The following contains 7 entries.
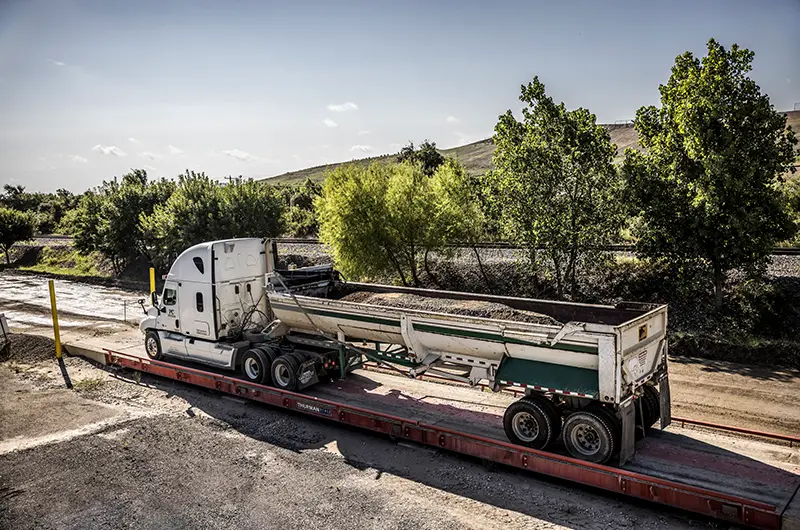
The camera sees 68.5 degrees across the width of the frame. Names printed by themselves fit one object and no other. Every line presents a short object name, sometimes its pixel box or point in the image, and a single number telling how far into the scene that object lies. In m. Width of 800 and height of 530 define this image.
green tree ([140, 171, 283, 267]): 32.38
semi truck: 9.82
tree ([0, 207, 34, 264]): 45.46
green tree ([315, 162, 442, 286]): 25.36
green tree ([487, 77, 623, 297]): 20.97
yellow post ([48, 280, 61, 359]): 17.45
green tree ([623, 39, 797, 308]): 18.05
